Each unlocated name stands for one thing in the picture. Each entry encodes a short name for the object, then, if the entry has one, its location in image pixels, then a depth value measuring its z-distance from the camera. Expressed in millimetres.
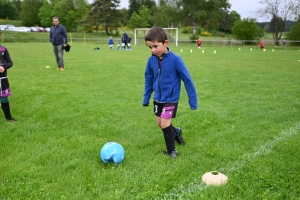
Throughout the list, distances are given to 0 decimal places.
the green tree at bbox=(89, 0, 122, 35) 64375
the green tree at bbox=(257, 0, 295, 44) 40803
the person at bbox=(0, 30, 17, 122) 5172
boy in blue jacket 3520
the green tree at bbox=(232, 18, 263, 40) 39938
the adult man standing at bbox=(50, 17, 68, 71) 11591
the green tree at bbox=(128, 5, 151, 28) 65488
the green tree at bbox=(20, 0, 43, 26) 81250
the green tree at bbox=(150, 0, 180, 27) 51225
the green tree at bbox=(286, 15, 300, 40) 35781
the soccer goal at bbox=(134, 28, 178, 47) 42375
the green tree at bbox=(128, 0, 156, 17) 86125
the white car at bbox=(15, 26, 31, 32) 60688
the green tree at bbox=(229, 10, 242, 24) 101950
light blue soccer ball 3631
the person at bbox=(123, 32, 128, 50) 28131
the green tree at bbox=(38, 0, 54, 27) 75938
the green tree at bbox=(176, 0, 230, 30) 49469
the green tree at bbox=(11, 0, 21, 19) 95350
